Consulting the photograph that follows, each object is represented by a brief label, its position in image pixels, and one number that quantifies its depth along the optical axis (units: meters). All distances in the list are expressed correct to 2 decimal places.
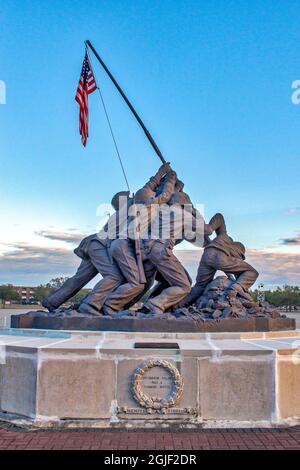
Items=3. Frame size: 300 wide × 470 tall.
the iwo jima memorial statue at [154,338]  5.80
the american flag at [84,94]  10.74
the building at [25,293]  77.81
